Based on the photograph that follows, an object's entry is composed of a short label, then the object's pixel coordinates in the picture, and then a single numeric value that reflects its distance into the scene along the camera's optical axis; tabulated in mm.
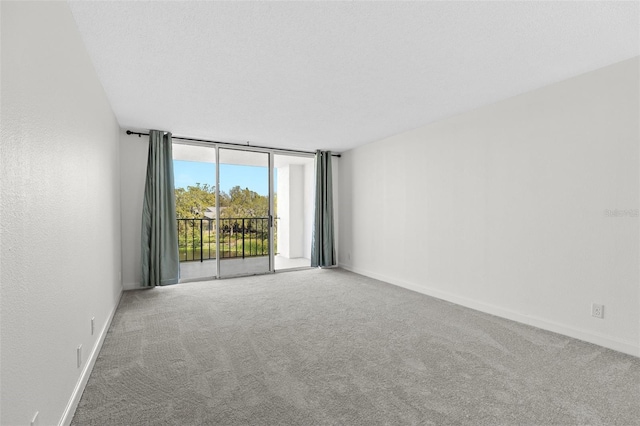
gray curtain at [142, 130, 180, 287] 4395
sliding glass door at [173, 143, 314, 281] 5527
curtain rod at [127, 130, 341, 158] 4434
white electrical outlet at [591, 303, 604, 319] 2574
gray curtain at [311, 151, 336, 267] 5891
